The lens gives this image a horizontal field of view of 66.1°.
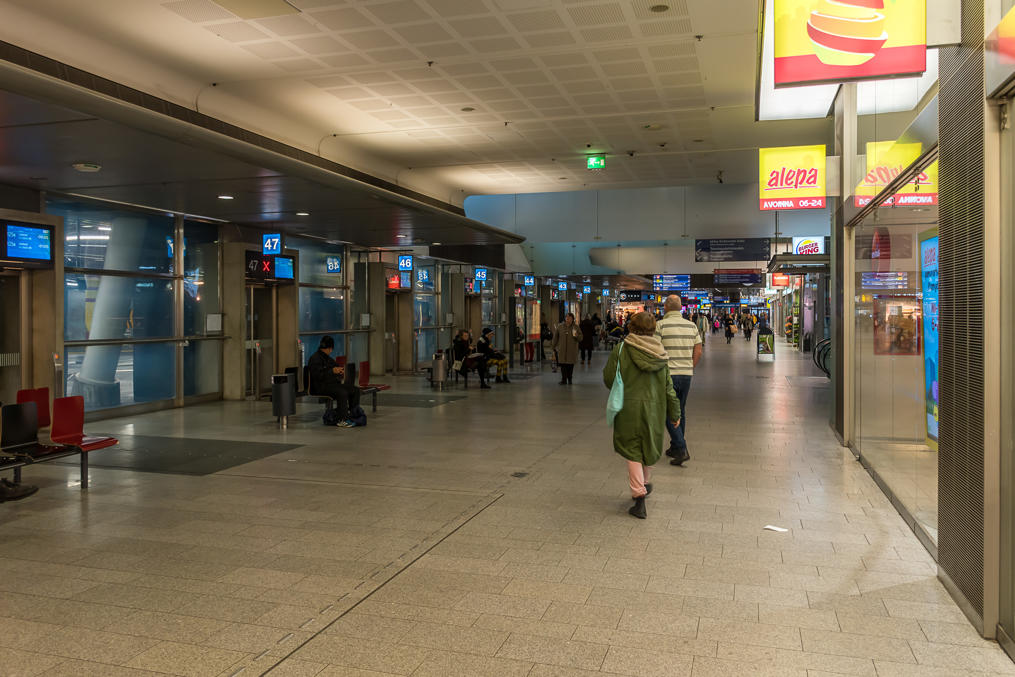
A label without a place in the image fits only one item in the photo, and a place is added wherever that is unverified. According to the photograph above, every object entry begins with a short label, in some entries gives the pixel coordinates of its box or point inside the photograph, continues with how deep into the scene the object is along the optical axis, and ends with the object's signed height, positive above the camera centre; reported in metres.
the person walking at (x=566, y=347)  18.41 -0.60
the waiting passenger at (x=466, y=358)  17.53 -0.80
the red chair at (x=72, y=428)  7.26 -0.96
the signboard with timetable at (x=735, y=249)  24.83 +2.27
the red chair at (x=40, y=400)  8.12 -0.76
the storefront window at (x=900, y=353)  5.38 -0.30
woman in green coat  6.13 -0.70
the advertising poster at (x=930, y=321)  5.16 -0.02
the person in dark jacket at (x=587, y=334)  24.70 -0.39
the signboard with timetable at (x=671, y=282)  38.50 +1.92
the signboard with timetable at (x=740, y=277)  32.84 +1.82
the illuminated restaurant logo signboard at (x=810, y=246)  23.91 +2.24
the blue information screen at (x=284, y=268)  15.48 +1.14
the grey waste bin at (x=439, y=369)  16.84 -1.00
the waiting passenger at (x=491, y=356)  18.48 -0.79
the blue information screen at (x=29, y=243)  9.78 +1.10
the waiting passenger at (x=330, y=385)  11.27 -0.88
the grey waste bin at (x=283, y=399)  11.13 -1.06
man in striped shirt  8.50 -0.28
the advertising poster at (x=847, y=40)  4.15 +1.54
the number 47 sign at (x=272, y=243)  14.74 +1.56
